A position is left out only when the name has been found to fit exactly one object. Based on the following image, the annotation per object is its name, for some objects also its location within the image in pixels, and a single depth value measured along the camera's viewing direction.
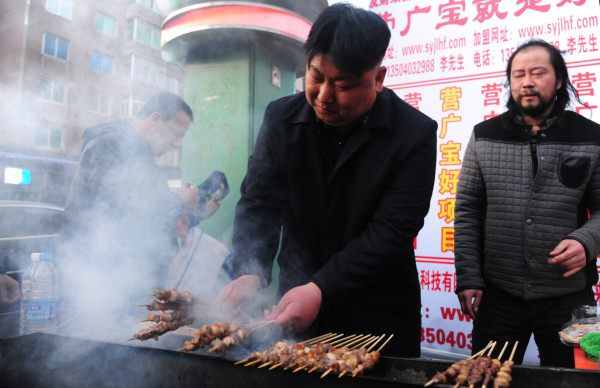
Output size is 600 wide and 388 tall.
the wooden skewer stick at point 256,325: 1.73
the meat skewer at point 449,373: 1.38
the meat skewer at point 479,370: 1.38
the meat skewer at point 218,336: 1.66
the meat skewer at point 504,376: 1.28
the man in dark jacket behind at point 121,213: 2.79
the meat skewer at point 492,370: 1.39
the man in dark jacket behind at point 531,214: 2.55
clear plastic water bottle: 2.07
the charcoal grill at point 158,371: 1.35
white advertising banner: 3.44
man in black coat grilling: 1.88
